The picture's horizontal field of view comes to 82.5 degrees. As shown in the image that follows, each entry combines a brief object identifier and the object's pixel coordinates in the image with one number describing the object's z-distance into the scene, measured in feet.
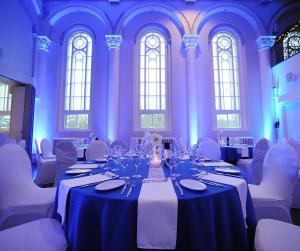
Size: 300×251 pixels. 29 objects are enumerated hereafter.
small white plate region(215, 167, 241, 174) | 5.00
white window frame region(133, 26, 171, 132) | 19.35
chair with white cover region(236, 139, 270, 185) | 10.05
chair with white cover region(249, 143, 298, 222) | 4.95
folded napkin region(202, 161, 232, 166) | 6.23
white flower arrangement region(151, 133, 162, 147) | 5.15
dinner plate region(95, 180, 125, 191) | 3.46
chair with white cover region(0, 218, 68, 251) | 3.16
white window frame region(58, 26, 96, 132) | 19.25
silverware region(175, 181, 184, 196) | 3.25
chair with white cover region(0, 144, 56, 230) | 4.73
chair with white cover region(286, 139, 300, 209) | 7.99
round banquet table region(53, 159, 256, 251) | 2.94
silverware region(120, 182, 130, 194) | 3.38
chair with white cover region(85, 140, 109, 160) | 9.42
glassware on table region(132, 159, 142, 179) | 4.48
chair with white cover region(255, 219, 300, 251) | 3.24
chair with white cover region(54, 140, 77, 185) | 9.94
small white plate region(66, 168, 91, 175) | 5.00
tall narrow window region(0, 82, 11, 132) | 22.22
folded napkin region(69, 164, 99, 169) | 5.88
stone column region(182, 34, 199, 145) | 18.39
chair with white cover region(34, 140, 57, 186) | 11.71
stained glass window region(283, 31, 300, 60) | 18.76
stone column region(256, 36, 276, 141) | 18.70
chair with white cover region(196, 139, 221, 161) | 9.48
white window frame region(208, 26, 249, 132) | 19.45
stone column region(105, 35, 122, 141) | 18.15
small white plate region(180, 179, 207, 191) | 3.38
